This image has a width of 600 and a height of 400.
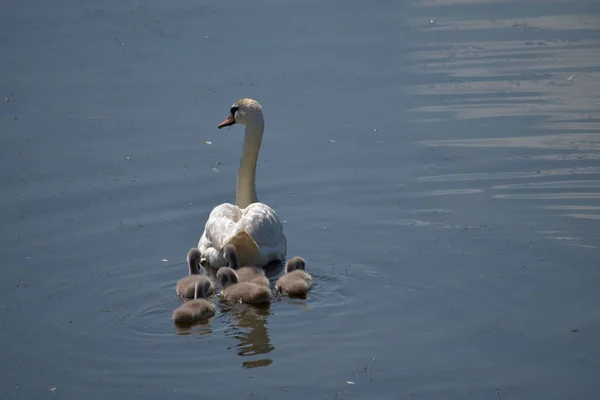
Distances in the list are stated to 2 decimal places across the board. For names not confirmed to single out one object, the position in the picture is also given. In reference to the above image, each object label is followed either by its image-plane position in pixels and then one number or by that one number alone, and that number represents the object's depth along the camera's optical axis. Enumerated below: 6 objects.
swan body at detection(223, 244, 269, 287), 20.55
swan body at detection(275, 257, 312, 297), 19.86
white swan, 21.70
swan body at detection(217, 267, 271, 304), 19.70
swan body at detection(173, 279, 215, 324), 18.69
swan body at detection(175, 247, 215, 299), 20.03
